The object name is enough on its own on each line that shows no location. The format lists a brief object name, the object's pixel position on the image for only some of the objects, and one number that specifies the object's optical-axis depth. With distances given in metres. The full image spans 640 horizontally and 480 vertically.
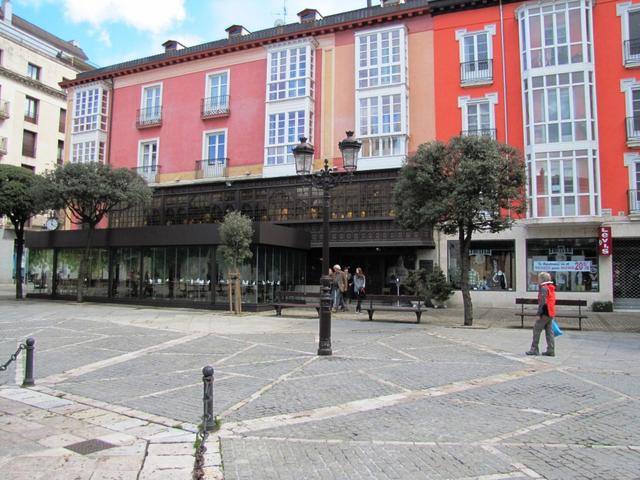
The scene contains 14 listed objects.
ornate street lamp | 9.89
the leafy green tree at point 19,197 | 23.30
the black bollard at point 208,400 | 5.26
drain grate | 4.87
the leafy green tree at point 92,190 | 21.95
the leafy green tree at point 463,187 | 14.42
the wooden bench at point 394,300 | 15.79
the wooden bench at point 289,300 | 17.44
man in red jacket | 10.23
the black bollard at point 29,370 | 7.57
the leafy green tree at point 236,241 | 18.36
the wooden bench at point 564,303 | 14.81
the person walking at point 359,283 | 19.72
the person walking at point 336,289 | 19.16
